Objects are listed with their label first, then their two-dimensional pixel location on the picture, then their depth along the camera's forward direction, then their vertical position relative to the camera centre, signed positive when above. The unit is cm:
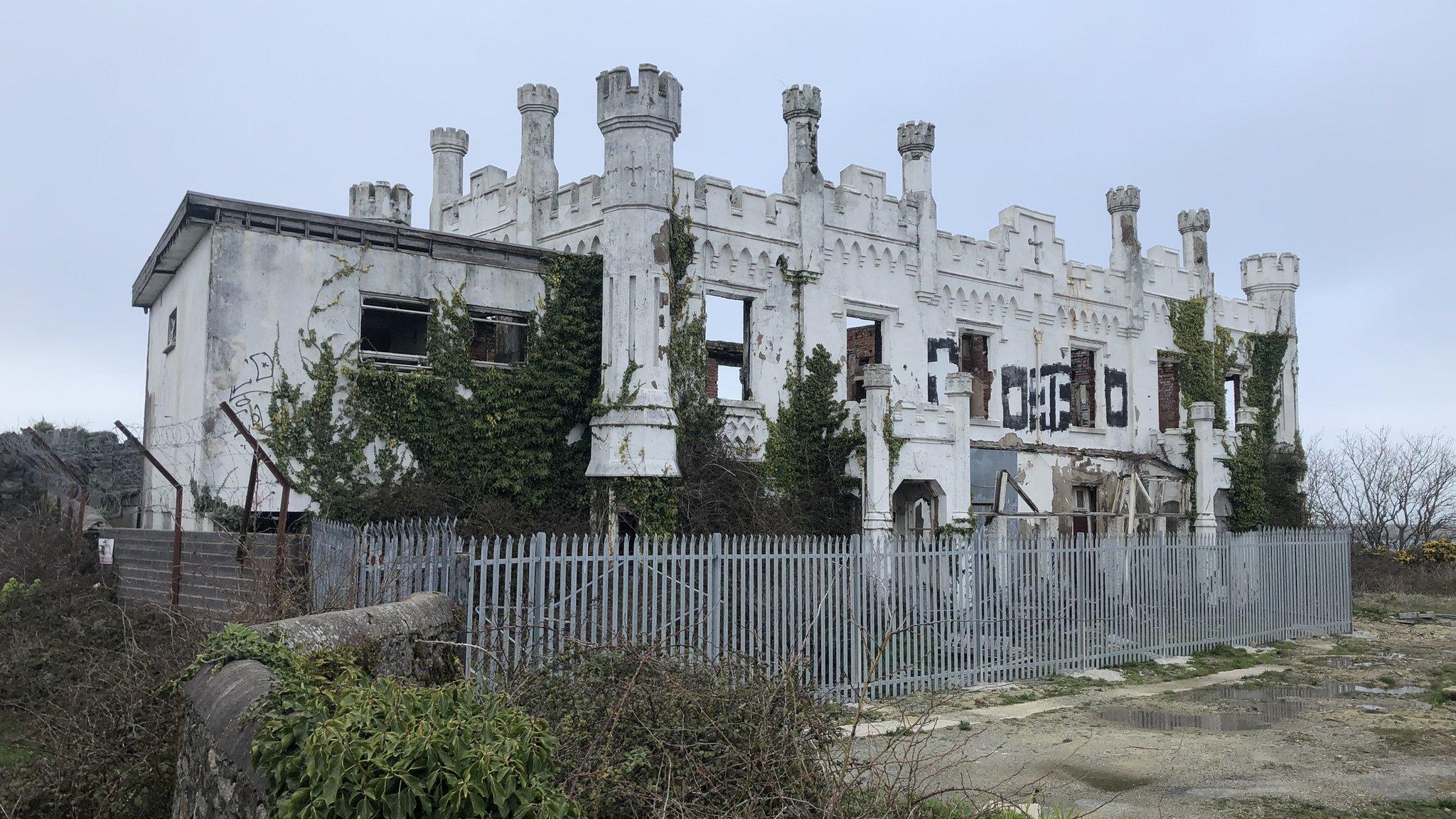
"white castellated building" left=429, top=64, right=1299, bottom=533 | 1816 +404
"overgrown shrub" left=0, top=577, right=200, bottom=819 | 636 -150
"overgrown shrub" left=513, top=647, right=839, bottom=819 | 505 -120
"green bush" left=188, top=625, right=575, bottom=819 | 381 -92
